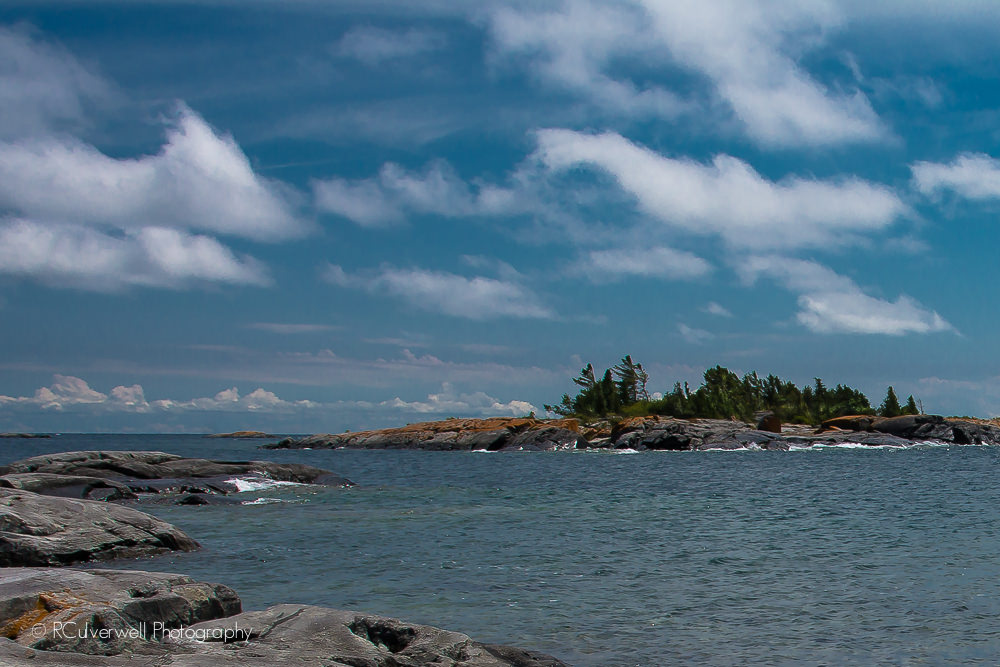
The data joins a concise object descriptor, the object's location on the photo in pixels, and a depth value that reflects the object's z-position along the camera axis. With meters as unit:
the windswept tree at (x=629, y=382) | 167.50
